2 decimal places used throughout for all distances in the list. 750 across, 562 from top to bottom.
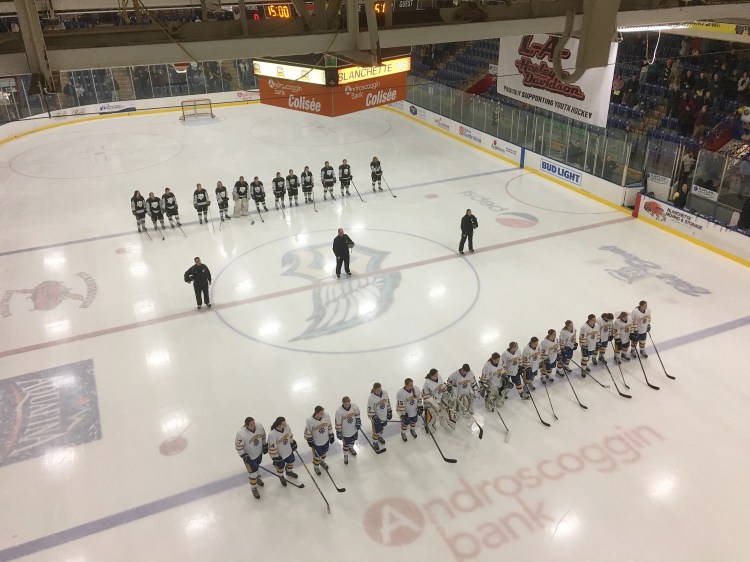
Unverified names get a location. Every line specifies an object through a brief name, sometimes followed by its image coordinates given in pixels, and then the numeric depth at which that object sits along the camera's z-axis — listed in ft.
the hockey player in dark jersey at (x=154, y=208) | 45.55
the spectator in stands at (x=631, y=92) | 65.10
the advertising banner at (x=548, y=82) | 47.24
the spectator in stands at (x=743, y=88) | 55.42
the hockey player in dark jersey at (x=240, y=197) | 48.73
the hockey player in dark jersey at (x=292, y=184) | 49.70
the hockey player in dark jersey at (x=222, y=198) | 47.57
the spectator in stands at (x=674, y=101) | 59.72
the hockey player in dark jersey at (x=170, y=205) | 46.37
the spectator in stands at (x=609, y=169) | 51.01
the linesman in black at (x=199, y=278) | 34.86
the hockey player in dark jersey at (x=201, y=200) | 47.11
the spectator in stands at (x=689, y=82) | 60.50
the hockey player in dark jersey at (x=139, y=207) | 45.37
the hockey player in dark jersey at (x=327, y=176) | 51.63
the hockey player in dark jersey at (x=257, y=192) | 48.42
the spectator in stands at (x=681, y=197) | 45.65
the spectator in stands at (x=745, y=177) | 42.57
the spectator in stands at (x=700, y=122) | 56.08
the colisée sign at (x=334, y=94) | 39.40
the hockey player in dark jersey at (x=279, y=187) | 49.90
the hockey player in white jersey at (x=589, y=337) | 28.73
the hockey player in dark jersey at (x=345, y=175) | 52.21
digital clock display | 38.22
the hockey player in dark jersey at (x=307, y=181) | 50.98
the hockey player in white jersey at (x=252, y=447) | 22.06
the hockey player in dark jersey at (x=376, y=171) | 53.11
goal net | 83.79
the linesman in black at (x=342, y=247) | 38.09
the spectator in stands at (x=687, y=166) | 45.83
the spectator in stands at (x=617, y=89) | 67.72
